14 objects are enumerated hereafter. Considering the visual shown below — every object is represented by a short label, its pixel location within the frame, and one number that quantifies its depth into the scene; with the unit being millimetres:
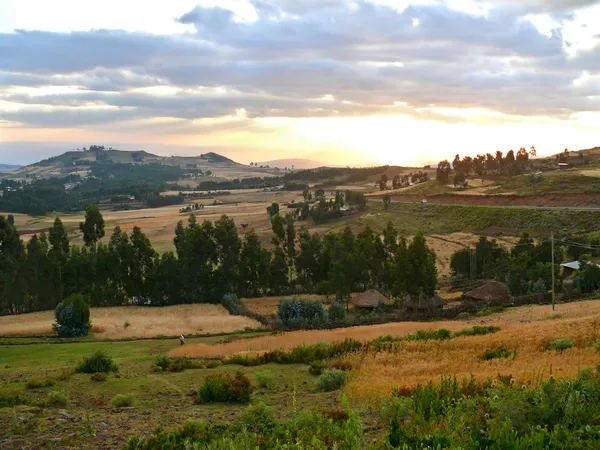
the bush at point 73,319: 40781
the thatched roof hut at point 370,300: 49031
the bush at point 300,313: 42281
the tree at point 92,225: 61625
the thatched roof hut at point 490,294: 45512
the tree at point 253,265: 62500
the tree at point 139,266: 59281
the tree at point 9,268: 55969
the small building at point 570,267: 51769
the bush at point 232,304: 52216
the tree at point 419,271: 45812
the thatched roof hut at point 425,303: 45969
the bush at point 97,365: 20109
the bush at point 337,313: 44316
